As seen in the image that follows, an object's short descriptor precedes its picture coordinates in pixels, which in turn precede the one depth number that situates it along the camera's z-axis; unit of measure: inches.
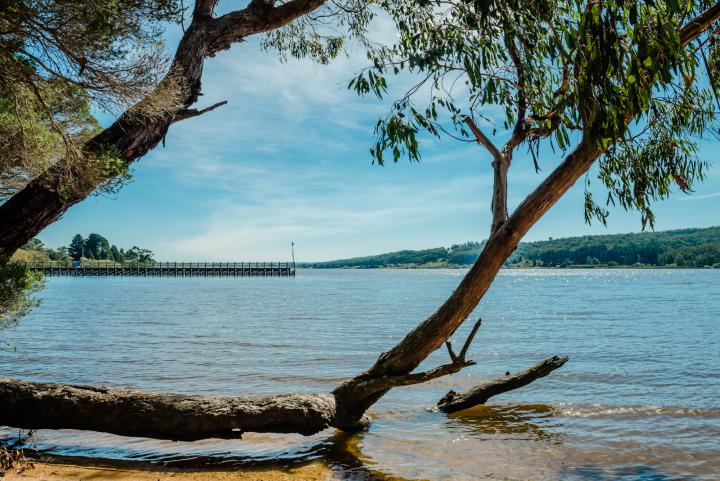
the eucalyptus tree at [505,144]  189.2
